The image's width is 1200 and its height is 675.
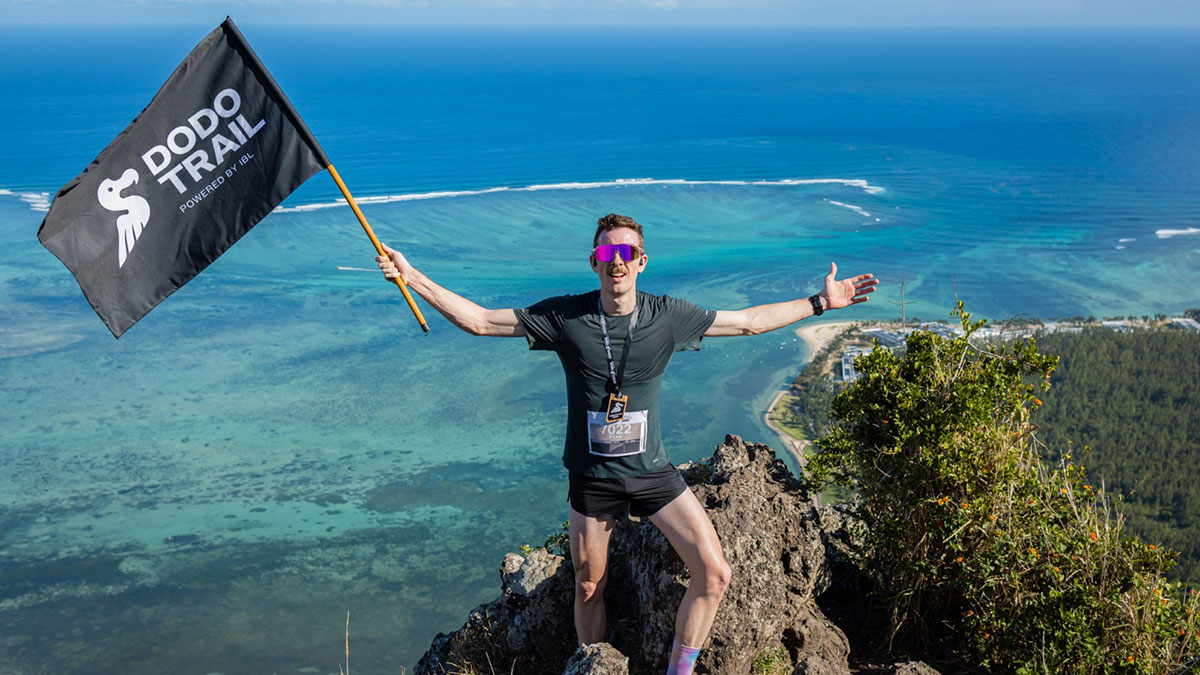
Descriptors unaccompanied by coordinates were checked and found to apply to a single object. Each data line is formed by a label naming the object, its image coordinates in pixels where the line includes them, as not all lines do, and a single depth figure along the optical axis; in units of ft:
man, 14.67
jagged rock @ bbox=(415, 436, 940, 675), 17.07
